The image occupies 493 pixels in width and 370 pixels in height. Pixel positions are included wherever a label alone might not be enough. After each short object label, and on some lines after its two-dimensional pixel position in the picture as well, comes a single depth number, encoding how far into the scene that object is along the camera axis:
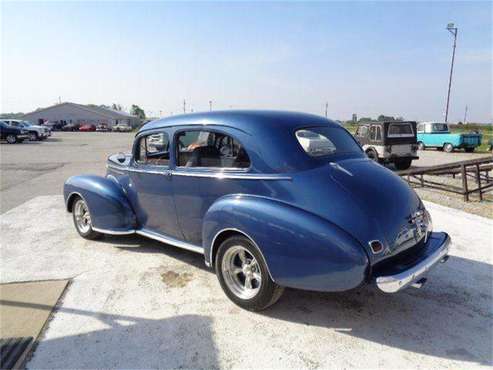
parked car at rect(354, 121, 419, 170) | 13.64
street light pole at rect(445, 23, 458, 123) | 26.98
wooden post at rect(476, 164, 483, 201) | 7.90
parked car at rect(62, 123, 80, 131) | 63.00
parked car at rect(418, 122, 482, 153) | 20.25
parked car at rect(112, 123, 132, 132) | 65.00
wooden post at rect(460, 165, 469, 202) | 7.86
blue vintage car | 2.87
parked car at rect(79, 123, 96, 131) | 61.75
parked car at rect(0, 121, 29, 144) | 28.86
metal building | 73.12
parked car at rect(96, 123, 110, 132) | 63.50
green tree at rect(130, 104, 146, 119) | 136.75
